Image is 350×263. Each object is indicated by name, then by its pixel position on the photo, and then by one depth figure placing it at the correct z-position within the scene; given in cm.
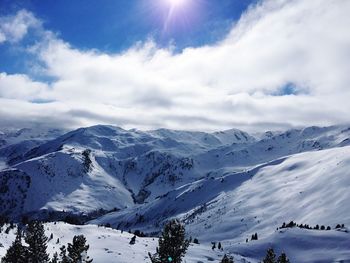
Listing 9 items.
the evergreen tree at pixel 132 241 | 11238
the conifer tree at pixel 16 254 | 4853
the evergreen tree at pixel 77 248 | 4009
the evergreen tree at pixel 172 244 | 3672
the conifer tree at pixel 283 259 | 4450
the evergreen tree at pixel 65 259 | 4266
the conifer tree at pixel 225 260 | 4010
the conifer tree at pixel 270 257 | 4398
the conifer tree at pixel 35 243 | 5069
